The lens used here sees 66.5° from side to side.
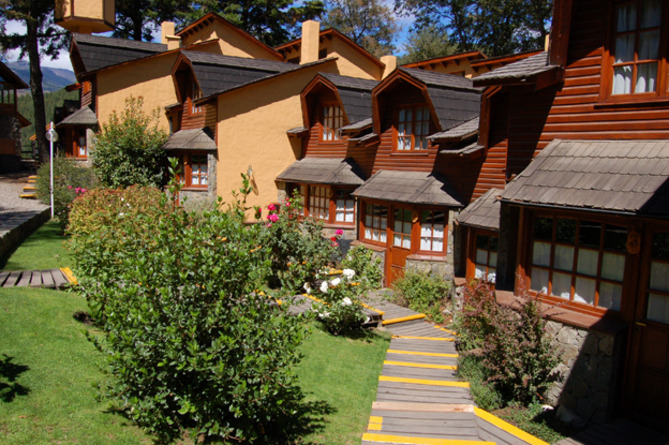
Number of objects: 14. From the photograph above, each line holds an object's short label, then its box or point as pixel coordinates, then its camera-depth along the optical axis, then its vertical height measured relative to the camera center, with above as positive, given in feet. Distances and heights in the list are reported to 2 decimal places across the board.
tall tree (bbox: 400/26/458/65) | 134.41 +37.99
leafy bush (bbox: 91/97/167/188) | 74.84 +3.22
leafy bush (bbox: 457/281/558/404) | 27.20 -8.65
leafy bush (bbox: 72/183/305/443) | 17.63 -5.45
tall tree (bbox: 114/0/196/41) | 126.93 +40.86
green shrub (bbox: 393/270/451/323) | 45.42 -9.72
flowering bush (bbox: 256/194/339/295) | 43.86 -5.29
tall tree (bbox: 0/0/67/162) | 98.79 +26.17
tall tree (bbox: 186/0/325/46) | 126.52 +42.16
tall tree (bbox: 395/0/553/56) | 121.39 +41.87
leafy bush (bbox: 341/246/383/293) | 42.68 -7.22
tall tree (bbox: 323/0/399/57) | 153.48 +49.40
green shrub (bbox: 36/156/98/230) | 62.34 -1.43
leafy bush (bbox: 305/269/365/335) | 36.91 -8.79
